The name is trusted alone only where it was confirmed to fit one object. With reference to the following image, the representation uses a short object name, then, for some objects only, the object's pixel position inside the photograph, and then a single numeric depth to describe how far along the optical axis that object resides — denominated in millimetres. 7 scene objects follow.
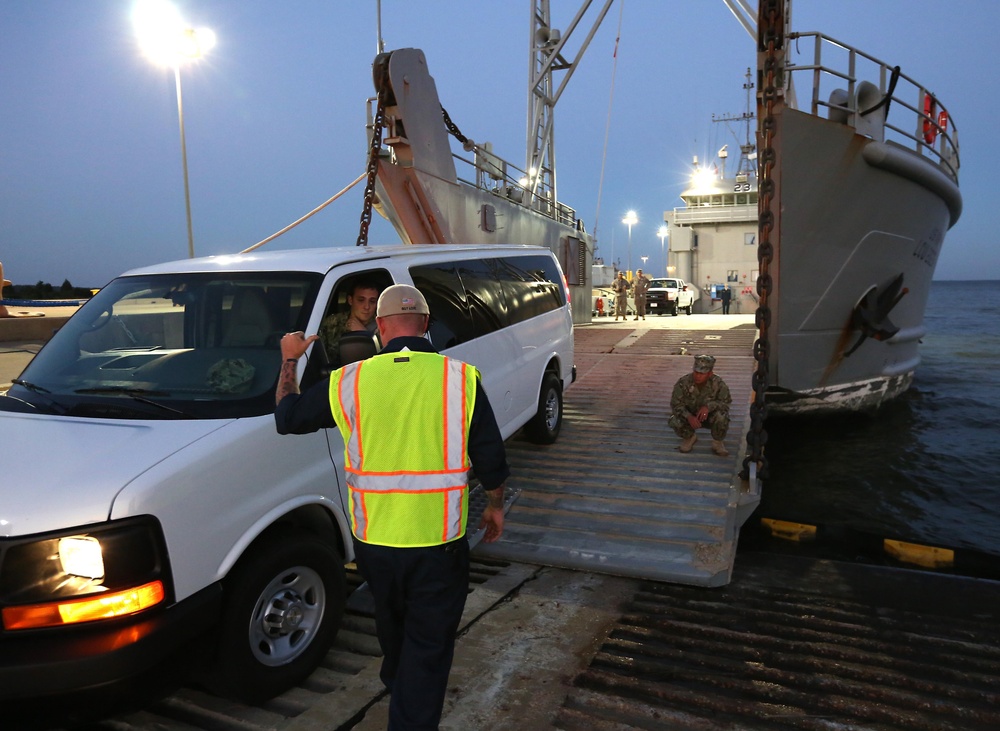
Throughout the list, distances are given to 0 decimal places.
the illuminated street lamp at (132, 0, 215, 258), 13141
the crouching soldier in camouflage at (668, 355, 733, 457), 6035
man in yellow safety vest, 2209
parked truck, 28141
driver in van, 3506
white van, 2193
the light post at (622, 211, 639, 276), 52688
